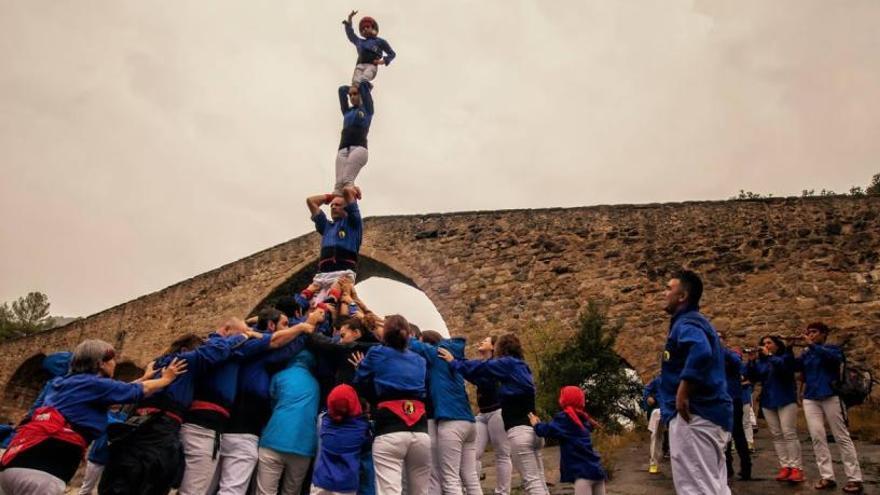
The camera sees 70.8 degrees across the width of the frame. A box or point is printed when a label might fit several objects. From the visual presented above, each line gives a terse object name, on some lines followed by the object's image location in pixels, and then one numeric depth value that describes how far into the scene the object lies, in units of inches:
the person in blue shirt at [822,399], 227.3
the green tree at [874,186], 704.4
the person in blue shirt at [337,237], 239.5
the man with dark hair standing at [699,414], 140.9
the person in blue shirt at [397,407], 154.4
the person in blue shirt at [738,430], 245.1
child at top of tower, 278.1
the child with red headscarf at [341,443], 150.3
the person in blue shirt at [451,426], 188.1
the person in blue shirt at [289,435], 157.6
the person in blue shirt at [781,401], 244.2
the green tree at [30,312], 1322.6
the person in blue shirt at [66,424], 124.0
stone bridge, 445.1
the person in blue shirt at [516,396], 195.3
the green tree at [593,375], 388.5
